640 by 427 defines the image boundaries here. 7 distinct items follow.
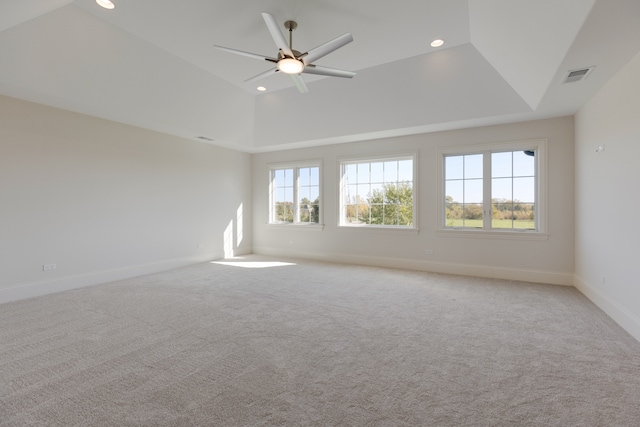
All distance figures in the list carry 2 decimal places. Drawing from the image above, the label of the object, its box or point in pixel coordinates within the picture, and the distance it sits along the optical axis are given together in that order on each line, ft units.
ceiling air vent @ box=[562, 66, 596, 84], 9.69
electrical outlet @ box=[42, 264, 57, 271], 13.33
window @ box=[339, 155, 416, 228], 19.51
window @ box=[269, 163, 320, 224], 23.21
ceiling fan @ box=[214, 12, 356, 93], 9.10
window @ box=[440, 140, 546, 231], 15.92
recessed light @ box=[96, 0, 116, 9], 9.87
